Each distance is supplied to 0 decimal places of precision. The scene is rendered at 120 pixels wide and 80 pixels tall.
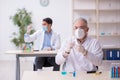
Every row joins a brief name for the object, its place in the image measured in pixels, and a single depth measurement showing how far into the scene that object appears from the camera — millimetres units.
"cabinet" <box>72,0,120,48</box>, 6926
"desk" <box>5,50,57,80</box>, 4238
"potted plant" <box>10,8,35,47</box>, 7199
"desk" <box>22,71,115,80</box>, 2170
